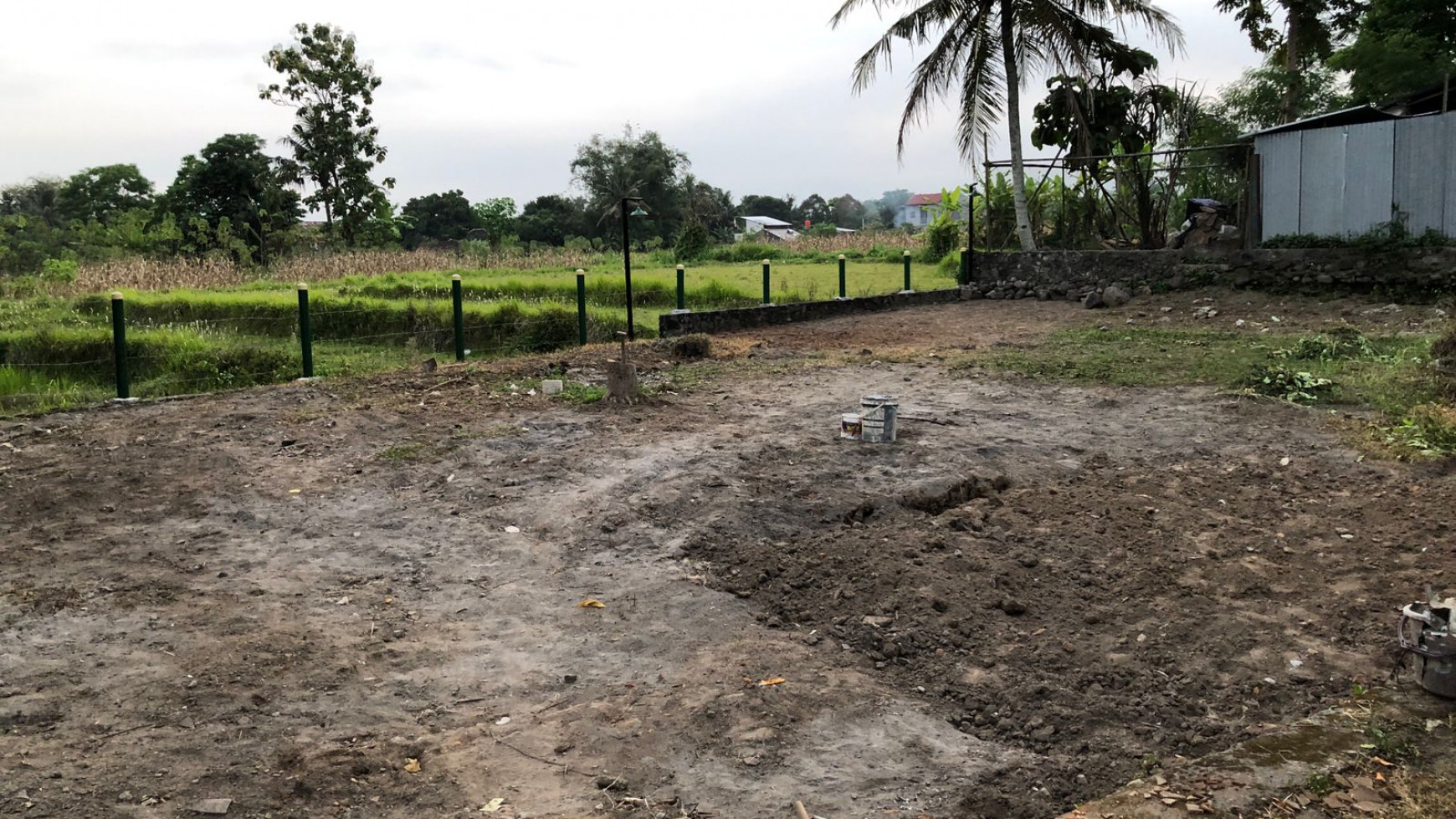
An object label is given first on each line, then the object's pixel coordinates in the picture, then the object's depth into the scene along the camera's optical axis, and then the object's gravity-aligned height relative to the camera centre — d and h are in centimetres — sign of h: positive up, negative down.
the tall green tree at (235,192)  3650 +359
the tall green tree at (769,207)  8662 +621
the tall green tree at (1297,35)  2555 +609
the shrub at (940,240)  2730 +104
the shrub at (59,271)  2254 +62
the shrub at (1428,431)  674 -104
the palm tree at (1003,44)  1894 +421
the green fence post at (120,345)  991 -43
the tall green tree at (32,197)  5184 +502
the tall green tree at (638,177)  5209 +540
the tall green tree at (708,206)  5009 +383
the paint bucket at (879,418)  749 -95
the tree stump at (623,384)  917 -82
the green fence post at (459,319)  1248 -33
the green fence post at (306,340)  1130 -48
